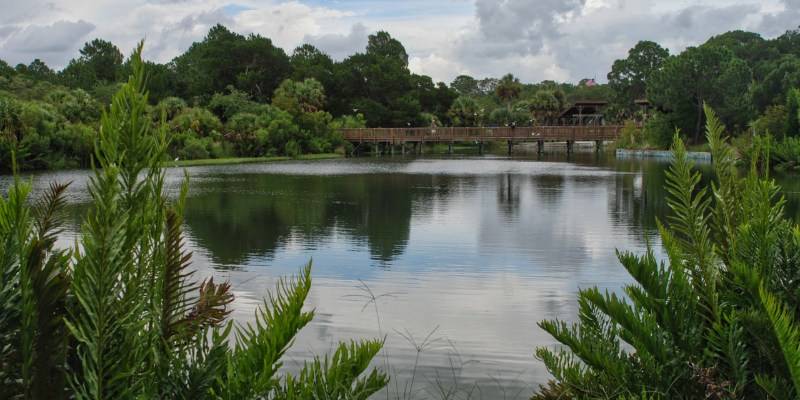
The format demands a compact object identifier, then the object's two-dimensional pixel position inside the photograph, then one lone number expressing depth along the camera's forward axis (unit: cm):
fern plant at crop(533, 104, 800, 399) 290
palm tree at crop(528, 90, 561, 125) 7675
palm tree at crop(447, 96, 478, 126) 7306
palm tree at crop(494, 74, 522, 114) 8096
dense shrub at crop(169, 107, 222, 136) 4525
